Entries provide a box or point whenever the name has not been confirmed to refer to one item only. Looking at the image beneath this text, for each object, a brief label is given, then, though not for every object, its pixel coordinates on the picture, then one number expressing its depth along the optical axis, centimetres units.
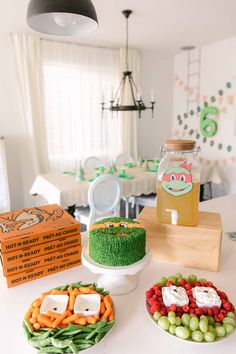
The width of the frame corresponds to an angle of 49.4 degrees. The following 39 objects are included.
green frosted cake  71
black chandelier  405
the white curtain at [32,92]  331
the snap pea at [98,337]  57
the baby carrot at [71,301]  64
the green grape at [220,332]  58
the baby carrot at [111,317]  63
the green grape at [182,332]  57
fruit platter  58
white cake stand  71
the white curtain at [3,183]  312
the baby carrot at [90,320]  60
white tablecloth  243
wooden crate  89
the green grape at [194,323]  59
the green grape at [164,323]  60
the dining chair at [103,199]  229
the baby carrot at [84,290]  69
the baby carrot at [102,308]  64
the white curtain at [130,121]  406
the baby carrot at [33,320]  61
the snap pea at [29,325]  58
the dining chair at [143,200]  296
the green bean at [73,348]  55
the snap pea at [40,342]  56
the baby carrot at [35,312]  62
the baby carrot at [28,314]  62
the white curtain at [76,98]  362
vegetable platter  56
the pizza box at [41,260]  82
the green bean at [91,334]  57
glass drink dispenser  89
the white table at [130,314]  60
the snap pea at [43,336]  56
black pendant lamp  111
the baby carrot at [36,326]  59
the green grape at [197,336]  57
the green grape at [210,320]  60
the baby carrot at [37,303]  65
